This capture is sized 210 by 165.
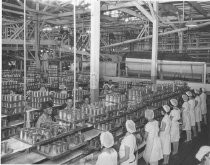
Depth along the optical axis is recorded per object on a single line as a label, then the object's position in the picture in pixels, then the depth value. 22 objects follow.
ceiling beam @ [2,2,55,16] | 14.57
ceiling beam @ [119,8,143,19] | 14.11
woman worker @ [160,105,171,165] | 6.66
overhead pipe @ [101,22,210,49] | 14.65
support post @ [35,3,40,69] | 17.19
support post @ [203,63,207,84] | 13.91
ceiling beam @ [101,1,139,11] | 12.17
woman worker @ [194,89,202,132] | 9.45
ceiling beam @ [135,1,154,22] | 11.76
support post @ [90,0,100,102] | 8.28
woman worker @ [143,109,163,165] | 6.20
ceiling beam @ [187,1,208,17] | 12.88
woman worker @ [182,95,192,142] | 8.43
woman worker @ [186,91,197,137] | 8.76
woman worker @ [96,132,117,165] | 4.49
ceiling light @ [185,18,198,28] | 11.16
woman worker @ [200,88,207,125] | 10.48
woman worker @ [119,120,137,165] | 4.94
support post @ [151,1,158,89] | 12.36
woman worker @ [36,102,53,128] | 6.98
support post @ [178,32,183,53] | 18.25
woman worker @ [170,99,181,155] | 7.28
